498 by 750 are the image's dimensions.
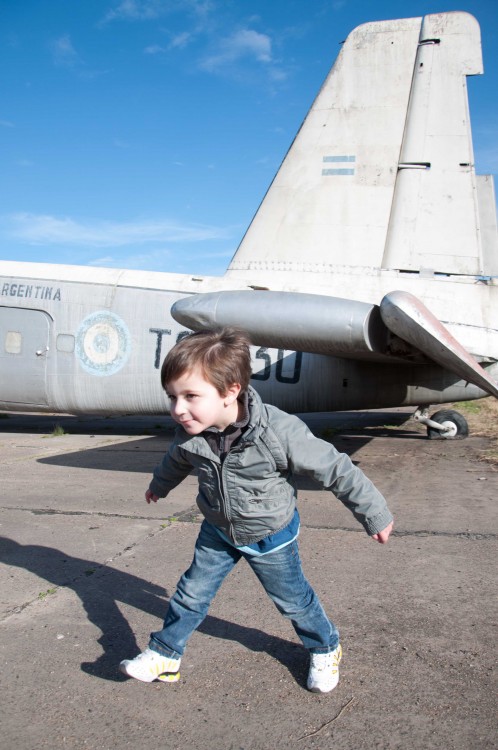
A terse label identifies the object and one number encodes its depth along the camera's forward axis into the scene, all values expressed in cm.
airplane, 695
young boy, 215
